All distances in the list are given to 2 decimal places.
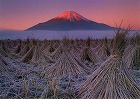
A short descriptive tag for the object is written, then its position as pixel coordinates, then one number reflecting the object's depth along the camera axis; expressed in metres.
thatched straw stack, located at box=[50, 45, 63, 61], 5.27
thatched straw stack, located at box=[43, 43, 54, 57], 6.49
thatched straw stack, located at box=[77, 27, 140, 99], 2.01
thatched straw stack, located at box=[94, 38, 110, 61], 5.09
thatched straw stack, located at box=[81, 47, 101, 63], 4.84
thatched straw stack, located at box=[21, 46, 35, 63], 5.04
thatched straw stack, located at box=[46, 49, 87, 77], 3.36
